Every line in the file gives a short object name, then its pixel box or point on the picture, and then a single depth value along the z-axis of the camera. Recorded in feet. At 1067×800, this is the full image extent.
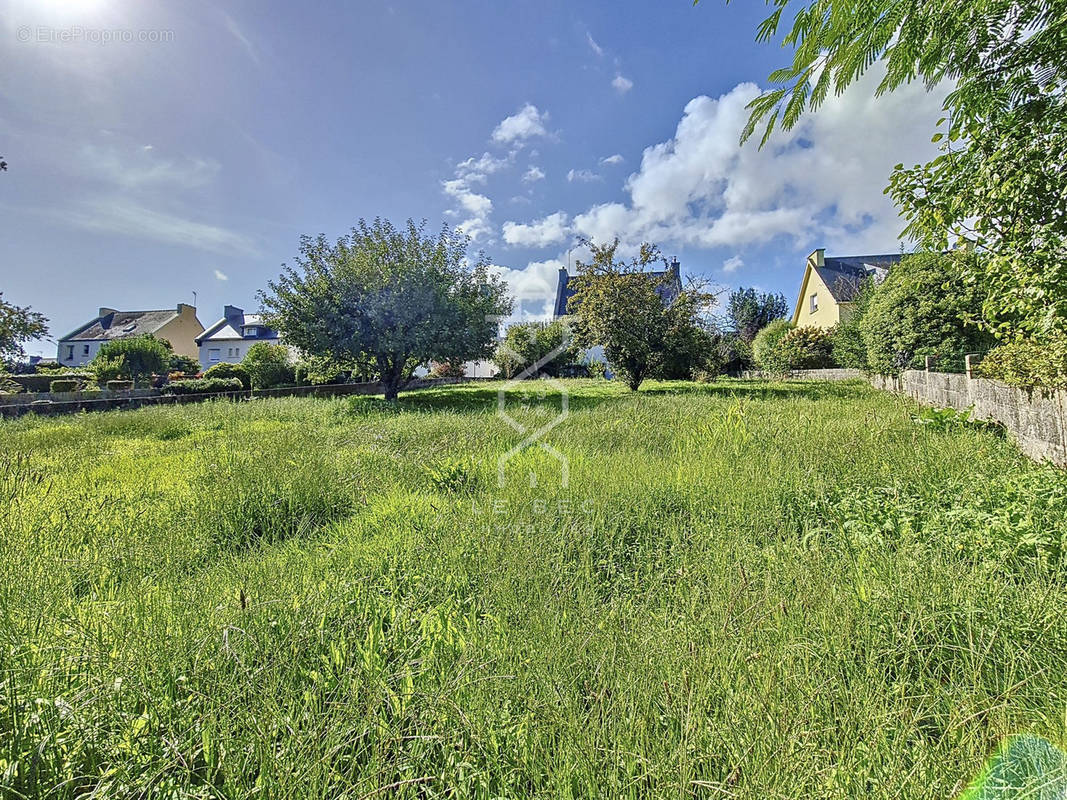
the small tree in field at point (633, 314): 43.96
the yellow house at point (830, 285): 73.20
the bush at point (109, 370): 56.21
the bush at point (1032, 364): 10.51
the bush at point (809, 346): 61.31
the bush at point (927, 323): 28.91
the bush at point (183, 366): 84.79
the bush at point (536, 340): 54.24
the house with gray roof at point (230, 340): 115.65
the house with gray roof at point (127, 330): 113.60
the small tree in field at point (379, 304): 34.27
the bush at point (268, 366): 60.70
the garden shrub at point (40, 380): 52.85
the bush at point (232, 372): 64.80
